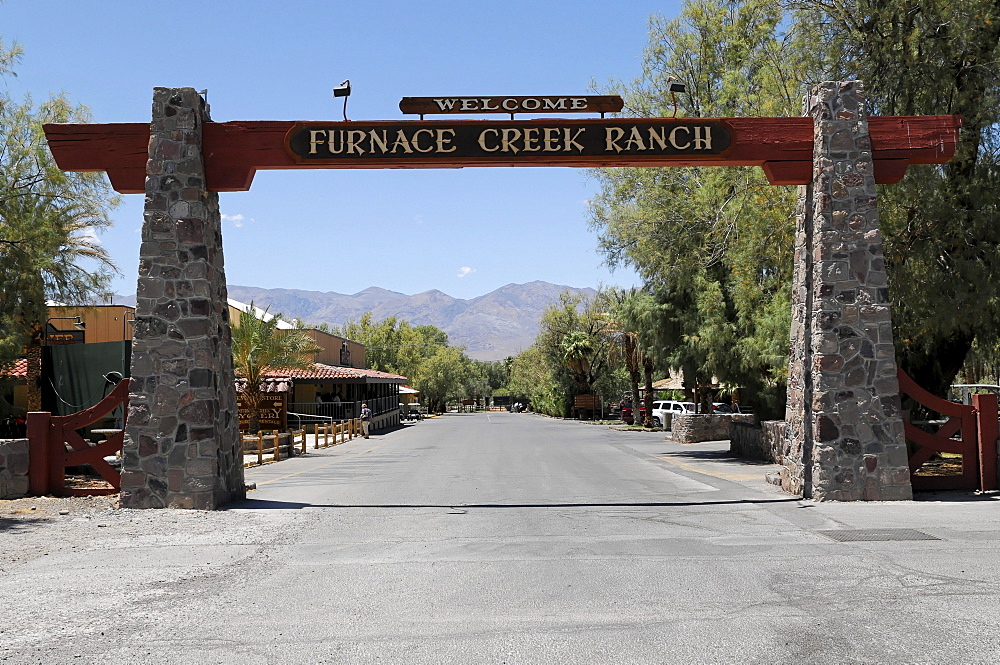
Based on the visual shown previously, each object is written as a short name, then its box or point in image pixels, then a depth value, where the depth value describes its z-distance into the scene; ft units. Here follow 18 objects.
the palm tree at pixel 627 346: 163.18
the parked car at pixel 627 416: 180.79
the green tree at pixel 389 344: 336.49
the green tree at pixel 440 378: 336.90
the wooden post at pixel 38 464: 42.65
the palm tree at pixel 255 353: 104.68
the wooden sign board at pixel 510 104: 41.86
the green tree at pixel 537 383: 257.96
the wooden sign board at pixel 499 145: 41.57
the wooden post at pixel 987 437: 41.11
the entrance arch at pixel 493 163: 39.75
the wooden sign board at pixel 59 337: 87.20
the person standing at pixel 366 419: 140.56
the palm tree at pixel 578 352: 218.79
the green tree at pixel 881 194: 50.19
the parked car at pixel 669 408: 170.71
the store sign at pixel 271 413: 114.73
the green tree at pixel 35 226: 59.88
